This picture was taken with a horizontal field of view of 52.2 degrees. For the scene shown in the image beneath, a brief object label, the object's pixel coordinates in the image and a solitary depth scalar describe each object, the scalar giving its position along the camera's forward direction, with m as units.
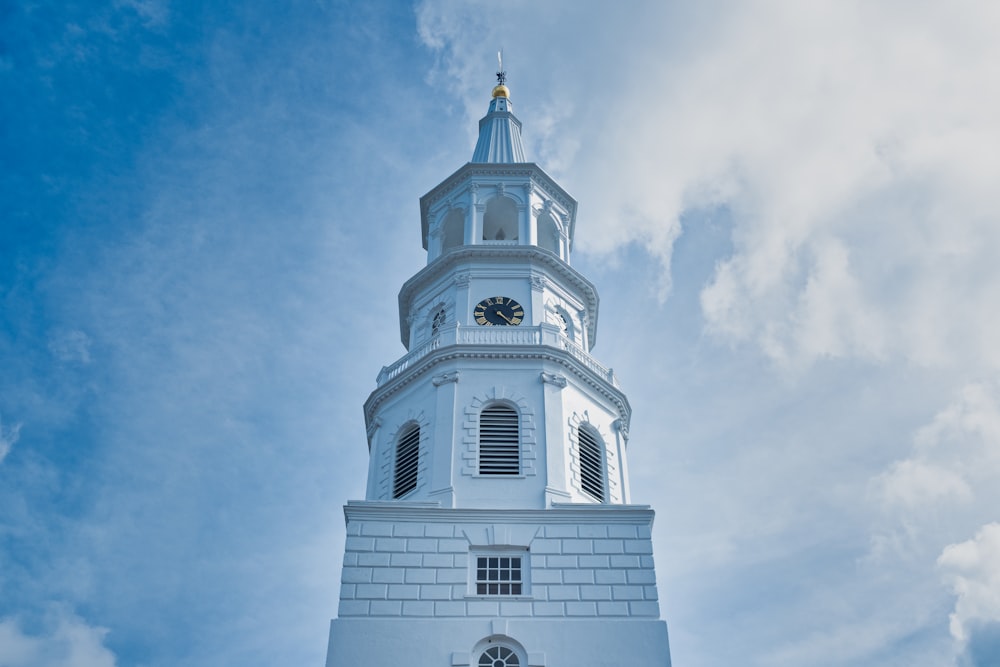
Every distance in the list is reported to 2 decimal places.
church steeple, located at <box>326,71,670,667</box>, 29.89
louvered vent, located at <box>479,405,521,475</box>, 34.66
